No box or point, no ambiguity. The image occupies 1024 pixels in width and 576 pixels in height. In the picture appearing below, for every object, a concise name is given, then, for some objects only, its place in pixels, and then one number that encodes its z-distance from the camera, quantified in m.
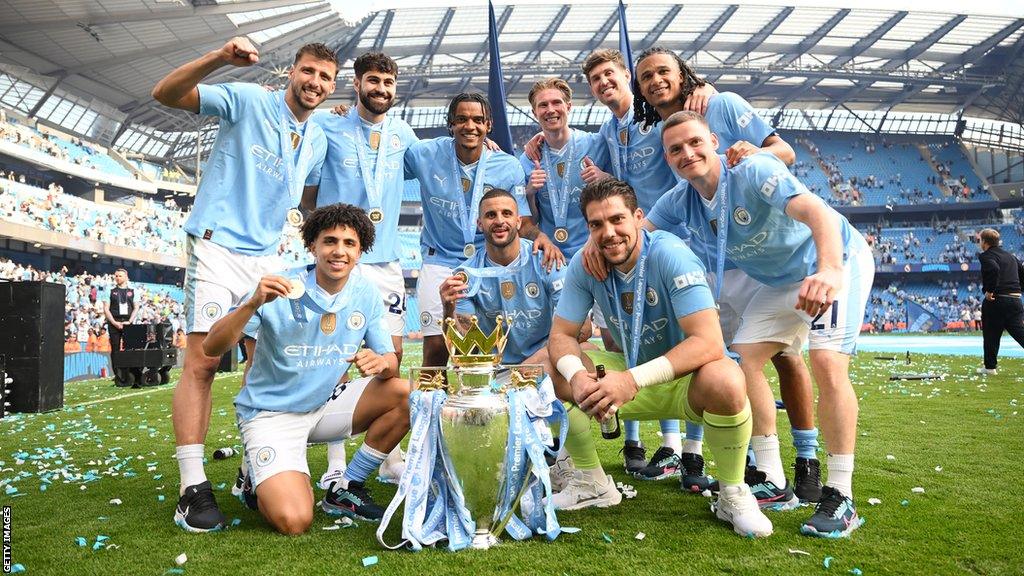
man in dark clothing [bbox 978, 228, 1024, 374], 10.06
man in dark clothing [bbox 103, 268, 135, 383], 12.80
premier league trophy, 2.87
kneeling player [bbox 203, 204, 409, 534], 3.42
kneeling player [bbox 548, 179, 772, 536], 3.09
